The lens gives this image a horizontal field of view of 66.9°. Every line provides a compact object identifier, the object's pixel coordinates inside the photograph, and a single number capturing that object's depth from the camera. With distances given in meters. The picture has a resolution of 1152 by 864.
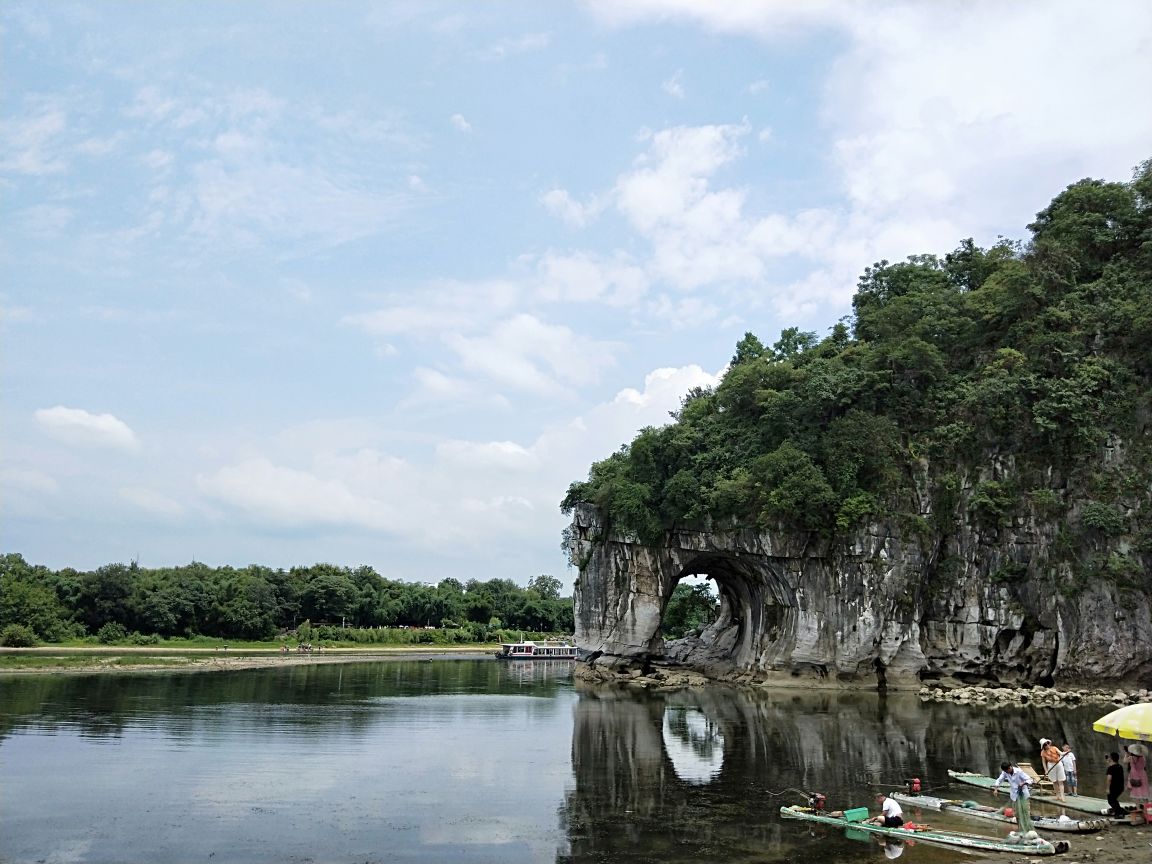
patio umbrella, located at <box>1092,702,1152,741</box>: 14.02
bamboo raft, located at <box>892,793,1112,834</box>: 13.97
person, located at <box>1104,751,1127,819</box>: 14.60
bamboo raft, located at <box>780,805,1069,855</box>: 12.79
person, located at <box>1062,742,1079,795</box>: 16.61
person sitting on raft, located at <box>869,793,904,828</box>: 14.24
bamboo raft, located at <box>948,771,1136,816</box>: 15.16
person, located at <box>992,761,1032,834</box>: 13.32
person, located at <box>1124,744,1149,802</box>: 14.66
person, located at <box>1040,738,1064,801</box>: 16.24
